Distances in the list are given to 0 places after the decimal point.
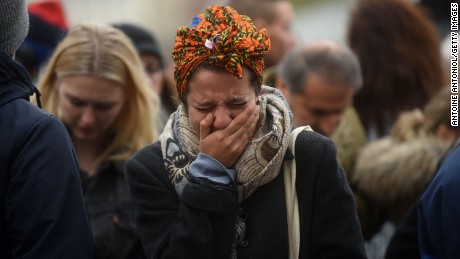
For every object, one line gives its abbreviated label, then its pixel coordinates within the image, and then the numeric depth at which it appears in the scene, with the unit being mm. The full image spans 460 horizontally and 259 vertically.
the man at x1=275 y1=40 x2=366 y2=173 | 10570
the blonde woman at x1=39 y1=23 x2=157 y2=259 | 9141
